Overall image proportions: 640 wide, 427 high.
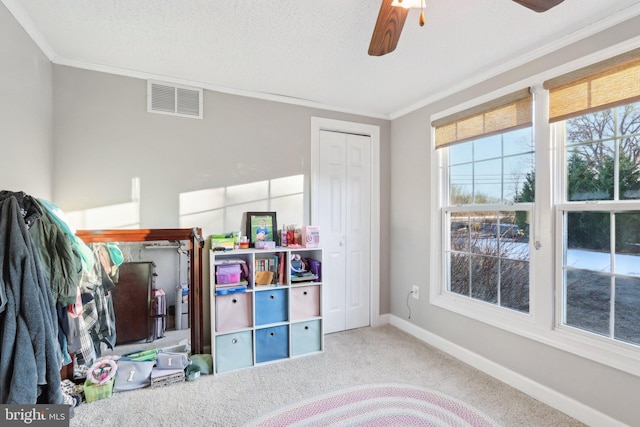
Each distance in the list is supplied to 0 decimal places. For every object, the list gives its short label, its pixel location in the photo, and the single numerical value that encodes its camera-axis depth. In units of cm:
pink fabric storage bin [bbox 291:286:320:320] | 266
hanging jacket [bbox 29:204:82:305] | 152
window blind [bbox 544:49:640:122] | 162
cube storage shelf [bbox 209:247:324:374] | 240
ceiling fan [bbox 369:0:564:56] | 123
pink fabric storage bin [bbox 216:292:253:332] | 240
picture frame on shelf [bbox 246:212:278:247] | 271
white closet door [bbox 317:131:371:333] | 314
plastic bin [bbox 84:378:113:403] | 197
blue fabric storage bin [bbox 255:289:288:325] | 253
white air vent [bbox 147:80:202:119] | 244
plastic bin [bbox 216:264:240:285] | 241
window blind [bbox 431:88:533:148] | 213
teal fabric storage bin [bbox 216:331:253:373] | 237
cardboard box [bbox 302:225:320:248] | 276
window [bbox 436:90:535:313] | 219
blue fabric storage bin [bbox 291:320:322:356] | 264
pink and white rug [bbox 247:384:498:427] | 180
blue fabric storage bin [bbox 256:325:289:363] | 251
